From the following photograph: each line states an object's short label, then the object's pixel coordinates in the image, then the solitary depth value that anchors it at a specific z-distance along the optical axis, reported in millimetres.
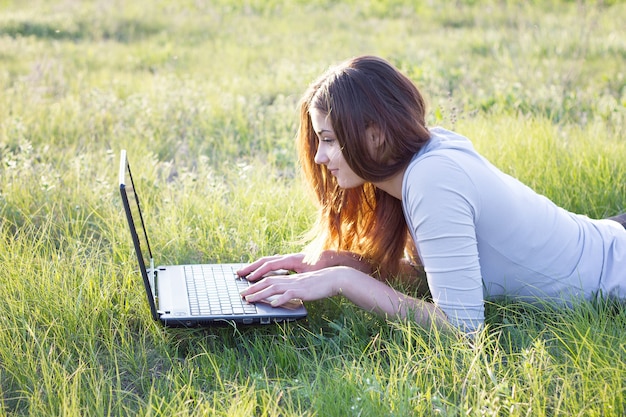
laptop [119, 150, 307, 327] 2686
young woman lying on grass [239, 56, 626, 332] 2582
